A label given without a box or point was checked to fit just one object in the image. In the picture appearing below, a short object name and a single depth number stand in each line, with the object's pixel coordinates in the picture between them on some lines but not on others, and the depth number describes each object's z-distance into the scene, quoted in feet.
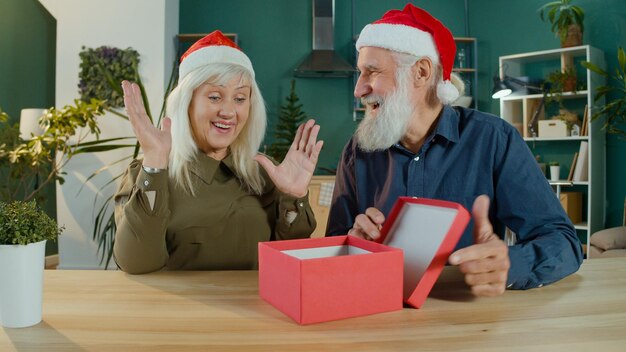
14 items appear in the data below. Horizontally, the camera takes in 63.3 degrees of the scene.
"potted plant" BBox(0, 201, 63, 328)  2.70
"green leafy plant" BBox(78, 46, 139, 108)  15.31
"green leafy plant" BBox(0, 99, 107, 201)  12.90
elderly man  4.81
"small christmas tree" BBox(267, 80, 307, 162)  17.01
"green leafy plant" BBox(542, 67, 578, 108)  15.87
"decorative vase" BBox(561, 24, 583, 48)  16.02
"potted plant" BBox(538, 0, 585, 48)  15.89
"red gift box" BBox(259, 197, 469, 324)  2.71
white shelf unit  15.56
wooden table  2.46
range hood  18.57
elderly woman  5.20
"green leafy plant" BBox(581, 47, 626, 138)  14.03
